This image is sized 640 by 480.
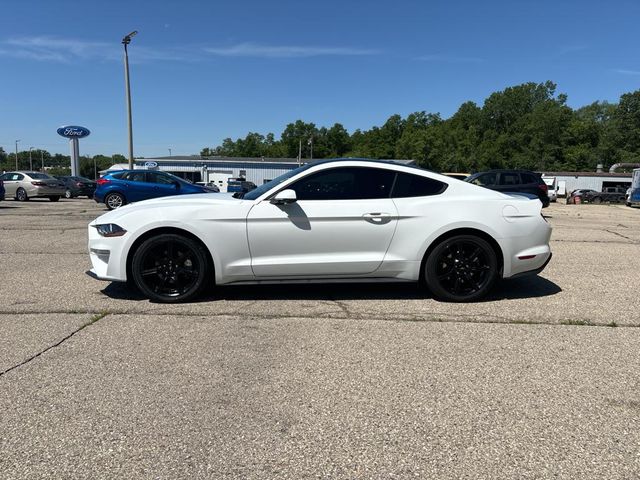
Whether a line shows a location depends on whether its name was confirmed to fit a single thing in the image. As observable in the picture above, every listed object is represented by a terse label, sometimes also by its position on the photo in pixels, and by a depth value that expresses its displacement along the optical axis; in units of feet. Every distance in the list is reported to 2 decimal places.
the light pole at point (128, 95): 95.40
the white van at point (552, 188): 153.48
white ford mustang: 16.33
